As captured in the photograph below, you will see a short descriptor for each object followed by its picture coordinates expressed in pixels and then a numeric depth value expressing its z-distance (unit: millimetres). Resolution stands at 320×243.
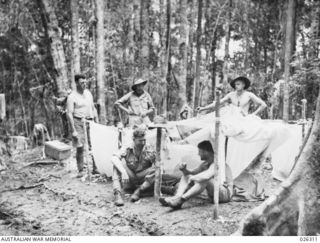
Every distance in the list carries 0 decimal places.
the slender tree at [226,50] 17456
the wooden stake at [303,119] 6180
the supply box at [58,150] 9209
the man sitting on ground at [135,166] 6004
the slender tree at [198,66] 14593
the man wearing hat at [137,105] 7430
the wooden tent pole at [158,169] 5910
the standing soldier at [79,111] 7426
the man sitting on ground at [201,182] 5262
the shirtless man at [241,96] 6547
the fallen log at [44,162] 9250
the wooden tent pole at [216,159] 4965
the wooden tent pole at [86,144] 7270
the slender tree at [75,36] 11123
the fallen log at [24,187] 7365
